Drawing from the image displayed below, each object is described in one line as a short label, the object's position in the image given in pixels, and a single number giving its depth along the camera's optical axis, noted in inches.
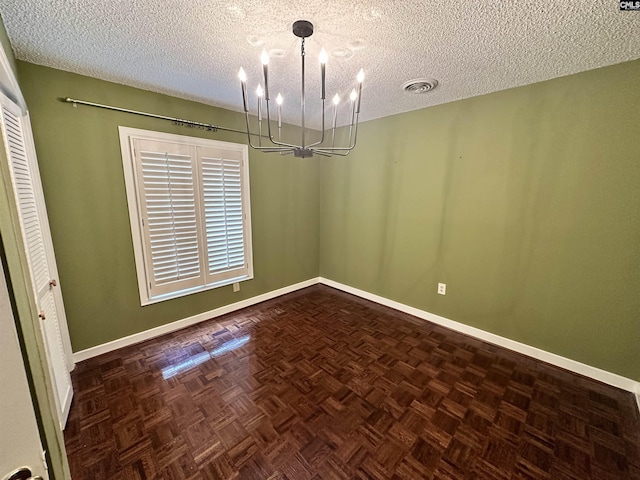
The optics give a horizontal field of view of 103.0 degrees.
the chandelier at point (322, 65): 46.6
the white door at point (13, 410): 19.2
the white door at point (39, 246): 54.2
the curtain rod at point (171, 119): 76.7
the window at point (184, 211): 89.3
